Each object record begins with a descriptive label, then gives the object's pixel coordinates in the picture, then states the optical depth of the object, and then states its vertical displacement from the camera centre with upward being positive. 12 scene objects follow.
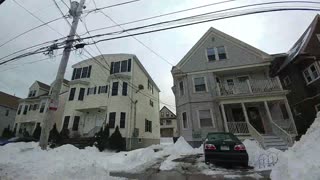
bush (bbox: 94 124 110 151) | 17.20 +0.55
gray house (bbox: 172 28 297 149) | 14.89 +4.47
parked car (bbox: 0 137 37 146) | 15.73 +0.59
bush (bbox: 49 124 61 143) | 19.60 +1.01
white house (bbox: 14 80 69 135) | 28.79 +5.99
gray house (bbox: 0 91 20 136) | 34.24 +7.22
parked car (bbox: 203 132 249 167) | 7.32 -0.45
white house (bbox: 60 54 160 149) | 20.39 +5.46
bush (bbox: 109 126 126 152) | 17.31 +0.18
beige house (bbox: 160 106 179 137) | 50.48 +4.72
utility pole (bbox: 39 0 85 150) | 7.86 +3.32
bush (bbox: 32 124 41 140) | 23.75 +1.78
